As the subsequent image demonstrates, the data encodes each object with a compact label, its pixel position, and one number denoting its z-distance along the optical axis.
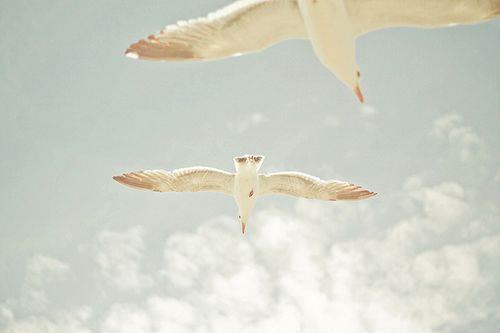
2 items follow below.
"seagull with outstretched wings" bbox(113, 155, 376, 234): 10.40
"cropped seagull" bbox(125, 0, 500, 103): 5.57
